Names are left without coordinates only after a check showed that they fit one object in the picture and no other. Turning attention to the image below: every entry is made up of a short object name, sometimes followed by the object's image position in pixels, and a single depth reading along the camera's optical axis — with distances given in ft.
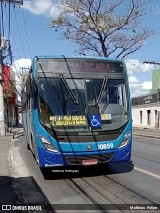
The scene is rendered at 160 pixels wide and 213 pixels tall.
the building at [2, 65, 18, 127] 96.91
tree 70.43
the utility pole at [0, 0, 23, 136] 57.13
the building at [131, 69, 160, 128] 111.81
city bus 18.73
